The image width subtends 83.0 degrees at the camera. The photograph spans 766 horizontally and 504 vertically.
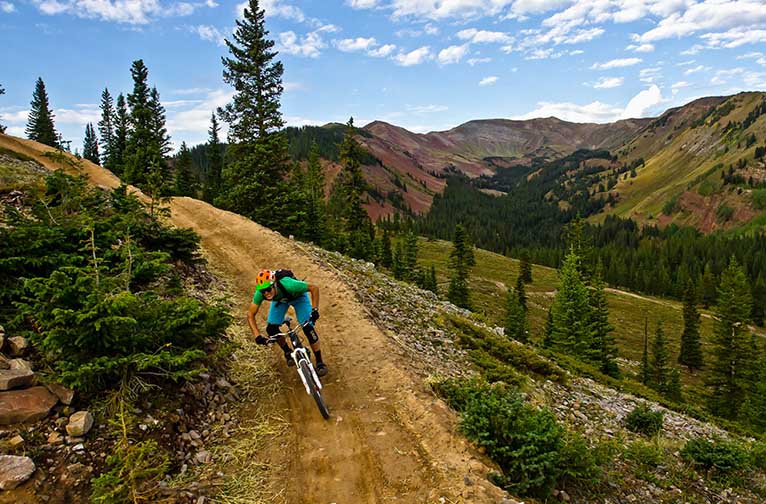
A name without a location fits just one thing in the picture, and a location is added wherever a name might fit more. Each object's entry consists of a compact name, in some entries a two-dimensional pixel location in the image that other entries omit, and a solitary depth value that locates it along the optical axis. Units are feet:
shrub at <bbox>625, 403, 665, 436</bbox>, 48.85
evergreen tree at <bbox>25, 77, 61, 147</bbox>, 253.44
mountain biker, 29.76
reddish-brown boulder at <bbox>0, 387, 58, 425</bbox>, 19.94
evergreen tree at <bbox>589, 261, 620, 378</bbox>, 147.54
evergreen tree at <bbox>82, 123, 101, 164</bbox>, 395.96
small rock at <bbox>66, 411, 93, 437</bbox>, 20.43
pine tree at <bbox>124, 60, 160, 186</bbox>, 165.27
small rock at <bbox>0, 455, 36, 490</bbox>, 17.39
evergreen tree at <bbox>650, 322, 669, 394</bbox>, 179.32
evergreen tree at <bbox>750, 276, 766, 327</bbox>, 377.09
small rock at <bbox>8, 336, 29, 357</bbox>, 23.06
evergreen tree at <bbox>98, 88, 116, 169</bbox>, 296.10
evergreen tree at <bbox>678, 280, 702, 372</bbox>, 244.42
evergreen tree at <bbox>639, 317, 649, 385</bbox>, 184.14
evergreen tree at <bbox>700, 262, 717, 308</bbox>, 403.13
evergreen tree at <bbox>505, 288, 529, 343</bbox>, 184.55
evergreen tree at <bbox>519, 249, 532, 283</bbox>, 387.96
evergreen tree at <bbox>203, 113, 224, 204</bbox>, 218.79
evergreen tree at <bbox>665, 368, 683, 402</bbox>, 158.30
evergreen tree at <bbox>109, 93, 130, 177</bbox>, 176.83
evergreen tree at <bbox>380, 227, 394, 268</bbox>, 246.97
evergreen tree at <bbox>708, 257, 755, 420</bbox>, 164.76
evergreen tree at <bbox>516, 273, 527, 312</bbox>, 268.82
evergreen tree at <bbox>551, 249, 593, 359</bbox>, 144.15
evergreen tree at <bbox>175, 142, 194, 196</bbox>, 194.59
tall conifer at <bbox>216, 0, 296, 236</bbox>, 108.27
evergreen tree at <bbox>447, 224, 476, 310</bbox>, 205.67
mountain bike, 27.43
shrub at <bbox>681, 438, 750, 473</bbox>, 37.55
